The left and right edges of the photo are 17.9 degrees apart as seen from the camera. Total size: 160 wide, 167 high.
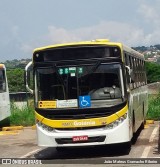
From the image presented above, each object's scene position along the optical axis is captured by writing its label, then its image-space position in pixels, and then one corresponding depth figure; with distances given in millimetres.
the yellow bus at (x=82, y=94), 12086
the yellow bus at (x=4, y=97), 23078
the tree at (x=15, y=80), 69344
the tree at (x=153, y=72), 81312
